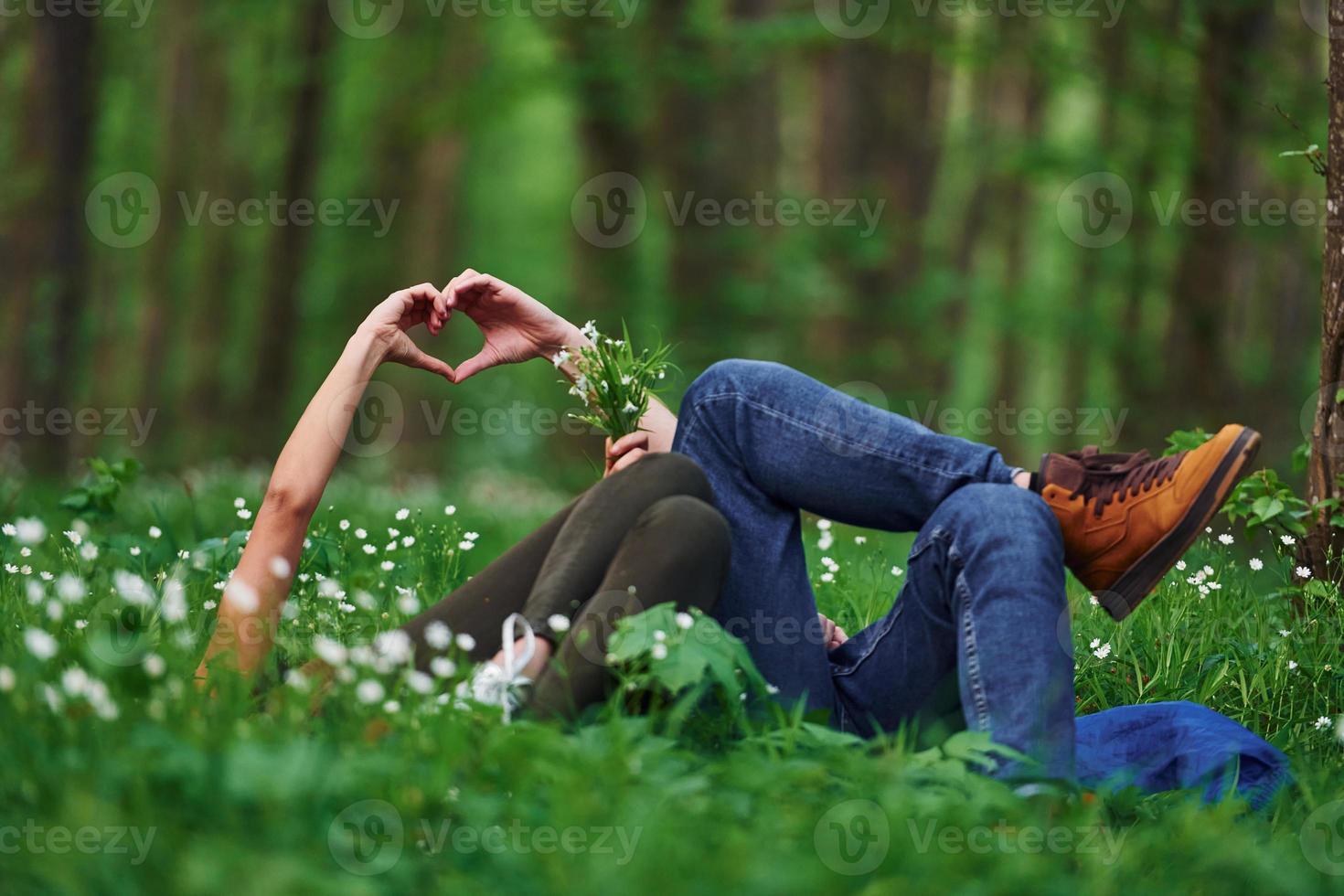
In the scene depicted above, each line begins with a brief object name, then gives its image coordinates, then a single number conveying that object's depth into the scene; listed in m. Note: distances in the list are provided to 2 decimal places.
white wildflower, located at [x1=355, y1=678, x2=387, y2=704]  4.19
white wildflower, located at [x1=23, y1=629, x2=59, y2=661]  3.89
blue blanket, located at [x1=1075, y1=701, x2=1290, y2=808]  5.17
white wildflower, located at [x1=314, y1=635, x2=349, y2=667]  4.17
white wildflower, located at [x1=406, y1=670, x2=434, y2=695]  4.27
